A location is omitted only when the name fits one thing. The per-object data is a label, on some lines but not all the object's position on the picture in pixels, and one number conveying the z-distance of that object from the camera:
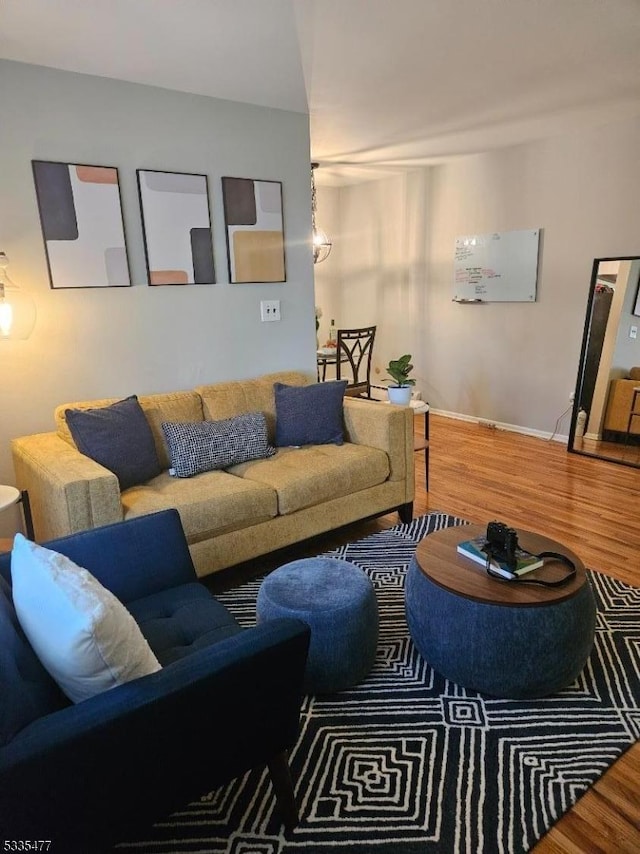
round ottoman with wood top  1.66
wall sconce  2.44
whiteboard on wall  4.65
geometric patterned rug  1.37
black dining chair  4.63
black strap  1.74
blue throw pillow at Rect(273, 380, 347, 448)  3.04
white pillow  1.05
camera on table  1.82
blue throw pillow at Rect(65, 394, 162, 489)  2.41
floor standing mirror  3.96
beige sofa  2.14
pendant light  5.45
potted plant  3.34
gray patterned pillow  2.63
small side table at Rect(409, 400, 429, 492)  3.44
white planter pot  3.33
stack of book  1.78
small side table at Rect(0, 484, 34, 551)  2.18
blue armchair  0.94
